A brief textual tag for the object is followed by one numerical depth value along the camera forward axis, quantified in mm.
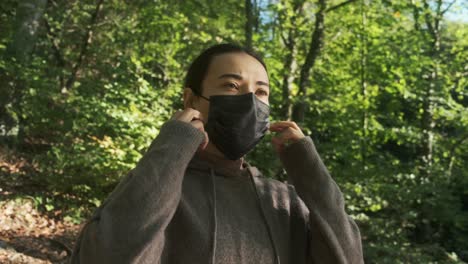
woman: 1257
